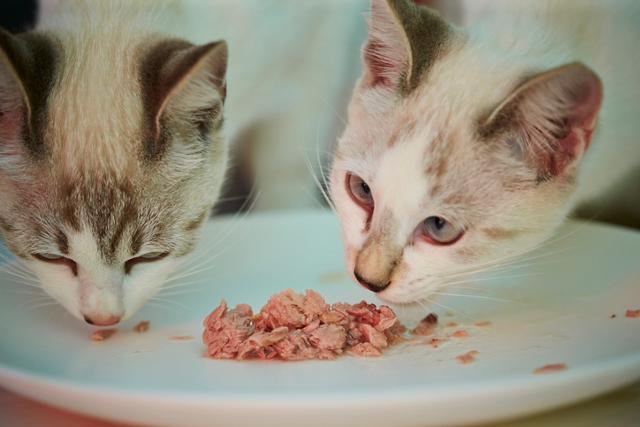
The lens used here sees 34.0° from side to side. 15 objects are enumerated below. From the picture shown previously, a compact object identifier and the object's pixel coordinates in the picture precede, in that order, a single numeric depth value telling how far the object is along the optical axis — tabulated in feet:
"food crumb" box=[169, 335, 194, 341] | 1.14
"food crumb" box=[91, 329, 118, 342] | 1.14
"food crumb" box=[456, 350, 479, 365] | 1.06
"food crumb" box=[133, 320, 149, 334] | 1.17
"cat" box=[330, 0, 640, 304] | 1.07
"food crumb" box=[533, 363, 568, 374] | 1.01
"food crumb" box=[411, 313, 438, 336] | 1.15
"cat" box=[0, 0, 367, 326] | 1.08
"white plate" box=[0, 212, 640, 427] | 0.95
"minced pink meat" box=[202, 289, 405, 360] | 1.08
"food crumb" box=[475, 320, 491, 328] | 1.16
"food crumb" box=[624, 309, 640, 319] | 1.16
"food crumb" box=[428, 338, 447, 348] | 1.11
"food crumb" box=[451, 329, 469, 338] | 1.14
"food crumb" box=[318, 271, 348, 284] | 1.24
